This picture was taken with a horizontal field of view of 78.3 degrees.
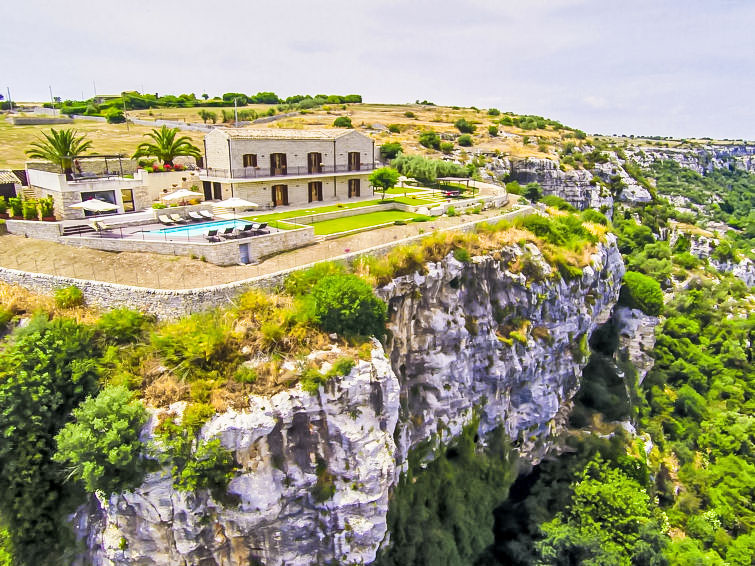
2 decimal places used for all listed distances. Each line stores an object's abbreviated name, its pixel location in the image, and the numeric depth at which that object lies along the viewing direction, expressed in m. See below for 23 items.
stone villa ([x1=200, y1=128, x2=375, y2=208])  33.94
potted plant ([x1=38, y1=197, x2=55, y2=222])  29.34
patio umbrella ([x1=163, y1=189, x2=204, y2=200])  31.62
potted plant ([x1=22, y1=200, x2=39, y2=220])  28.76
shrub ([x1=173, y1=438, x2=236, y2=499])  16.61
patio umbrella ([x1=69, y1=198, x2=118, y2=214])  27.77
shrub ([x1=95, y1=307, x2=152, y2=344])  19.36
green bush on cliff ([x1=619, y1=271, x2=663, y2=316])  45.94
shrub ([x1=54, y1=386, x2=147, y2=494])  15.82
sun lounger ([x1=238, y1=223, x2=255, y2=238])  26.45
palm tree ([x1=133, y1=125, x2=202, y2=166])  37.25
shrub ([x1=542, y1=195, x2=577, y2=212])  55.84
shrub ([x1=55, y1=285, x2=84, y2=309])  20.45
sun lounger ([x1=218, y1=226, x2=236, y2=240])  25.75
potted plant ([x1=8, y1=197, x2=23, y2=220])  29.11
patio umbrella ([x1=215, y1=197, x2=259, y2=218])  29.47
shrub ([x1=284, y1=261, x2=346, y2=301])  21.89
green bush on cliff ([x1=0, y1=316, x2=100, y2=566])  17.30
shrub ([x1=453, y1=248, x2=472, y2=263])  27.86
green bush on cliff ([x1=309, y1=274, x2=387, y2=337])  20.34
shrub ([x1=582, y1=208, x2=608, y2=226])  52.22
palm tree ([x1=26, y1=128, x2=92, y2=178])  30.80
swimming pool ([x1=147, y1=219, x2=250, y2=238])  27.34
